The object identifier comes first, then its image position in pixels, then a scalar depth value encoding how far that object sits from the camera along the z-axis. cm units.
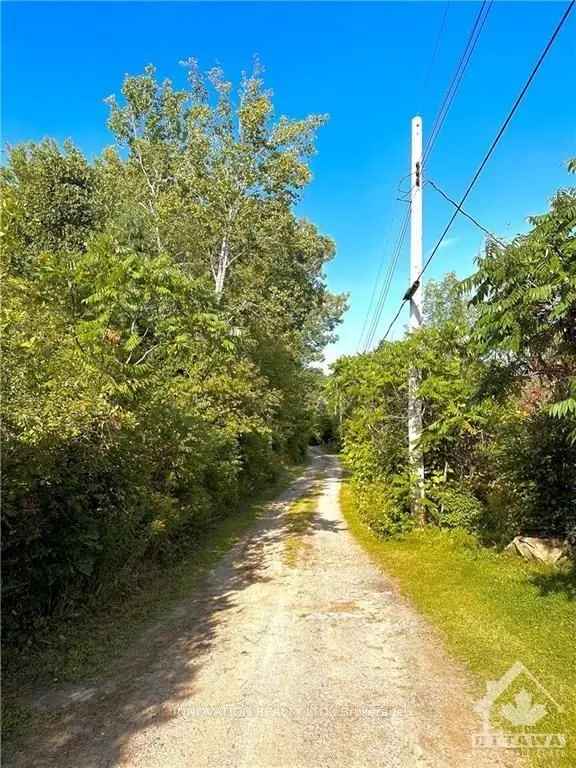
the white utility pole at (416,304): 946
